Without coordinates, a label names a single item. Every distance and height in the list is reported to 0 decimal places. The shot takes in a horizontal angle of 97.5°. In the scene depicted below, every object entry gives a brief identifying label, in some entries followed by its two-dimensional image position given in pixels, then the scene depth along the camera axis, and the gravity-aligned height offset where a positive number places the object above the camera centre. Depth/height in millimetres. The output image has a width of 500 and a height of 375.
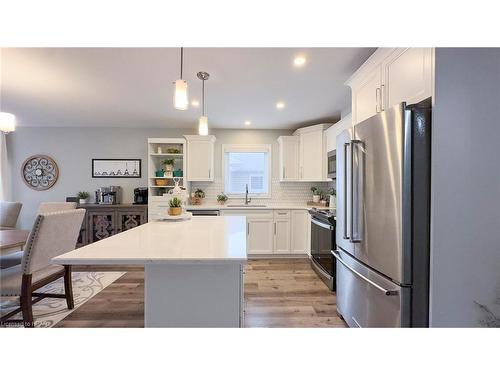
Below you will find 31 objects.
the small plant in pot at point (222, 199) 4367 -278
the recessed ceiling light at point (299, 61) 2061 +1206
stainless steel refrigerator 1308 -185
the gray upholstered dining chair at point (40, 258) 1802 -651
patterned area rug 2076 -1305
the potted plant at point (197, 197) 4336 -243
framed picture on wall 4512 +326
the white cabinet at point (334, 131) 2952 +854
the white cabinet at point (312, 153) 3887 +605
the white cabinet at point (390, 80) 1309 +779
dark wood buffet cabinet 4012 -650
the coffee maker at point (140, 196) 4250 -230
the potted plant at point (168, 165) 4125 +359
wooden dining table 1917 -544
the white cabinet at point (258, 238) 3818 -915
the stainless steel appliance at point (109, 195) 4223 -216
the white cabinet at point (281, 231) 3836 -803
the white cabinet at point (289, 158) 4195 +535
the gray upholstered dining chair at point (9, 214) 3256 -466
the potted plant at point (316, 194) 4289 -156
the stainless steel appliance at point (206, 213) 3768 -483
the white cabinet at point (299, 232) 3843 -804
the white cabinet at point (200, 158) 4133 +510
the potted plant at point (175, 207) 2227 -230
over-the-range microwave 3221 +334
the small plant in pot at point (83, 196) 4357 -252
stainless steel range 2637 -762
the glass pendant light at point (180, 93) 1515 +639
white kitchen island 1124 -540
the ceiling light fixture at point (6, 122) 2441 +685
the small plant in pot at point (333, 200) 3596 -227
